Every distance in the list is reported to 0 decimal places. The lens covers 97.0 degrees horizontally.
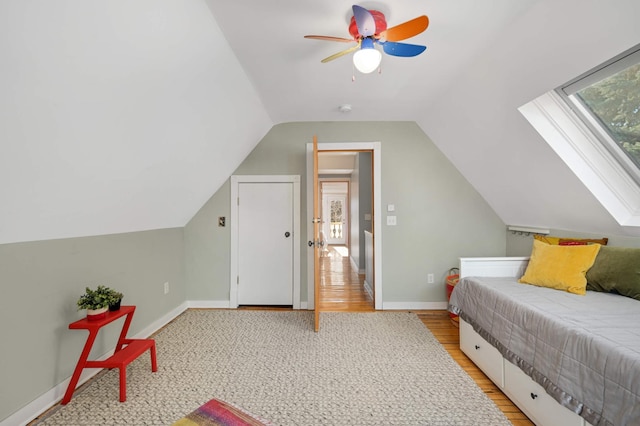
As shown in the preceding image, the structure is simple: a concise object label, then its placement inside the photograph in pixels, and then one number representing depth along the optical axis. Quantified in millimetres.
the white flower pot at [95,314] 1850
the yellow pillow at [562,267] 2043
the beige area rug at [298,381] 1697
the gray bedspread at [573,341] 1141
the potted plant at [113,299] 1949
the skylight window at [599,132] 1903
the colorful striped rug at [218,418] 1246
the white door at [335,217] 10297
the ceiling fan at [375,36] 1525
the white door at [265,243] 3629
